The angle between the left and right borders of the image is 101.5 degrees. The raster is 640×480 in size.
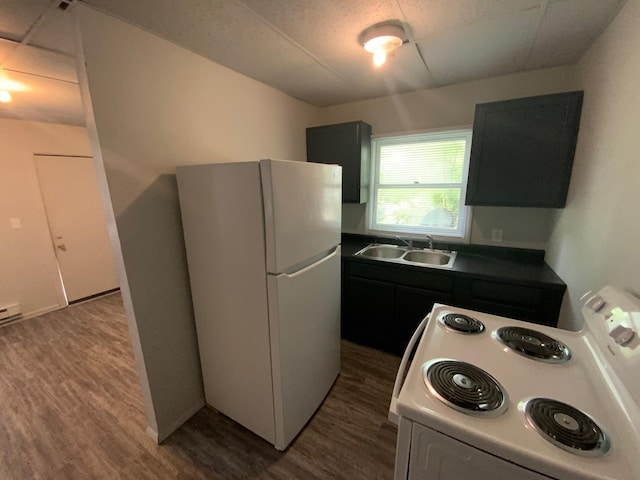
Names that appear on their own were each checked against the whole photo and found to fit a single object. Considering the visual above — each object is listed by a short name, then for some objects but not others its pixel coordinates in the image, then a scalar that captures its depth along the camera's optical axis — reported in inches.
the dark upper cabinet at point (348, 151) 99.5
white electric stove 25.9
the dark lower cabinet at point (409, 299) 70.9
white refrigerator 51.4
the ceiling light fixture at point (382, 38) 54.7
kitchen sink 95.4
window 97.0
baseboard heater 116.9
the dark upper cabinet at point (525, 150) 67.6
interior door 128.4
